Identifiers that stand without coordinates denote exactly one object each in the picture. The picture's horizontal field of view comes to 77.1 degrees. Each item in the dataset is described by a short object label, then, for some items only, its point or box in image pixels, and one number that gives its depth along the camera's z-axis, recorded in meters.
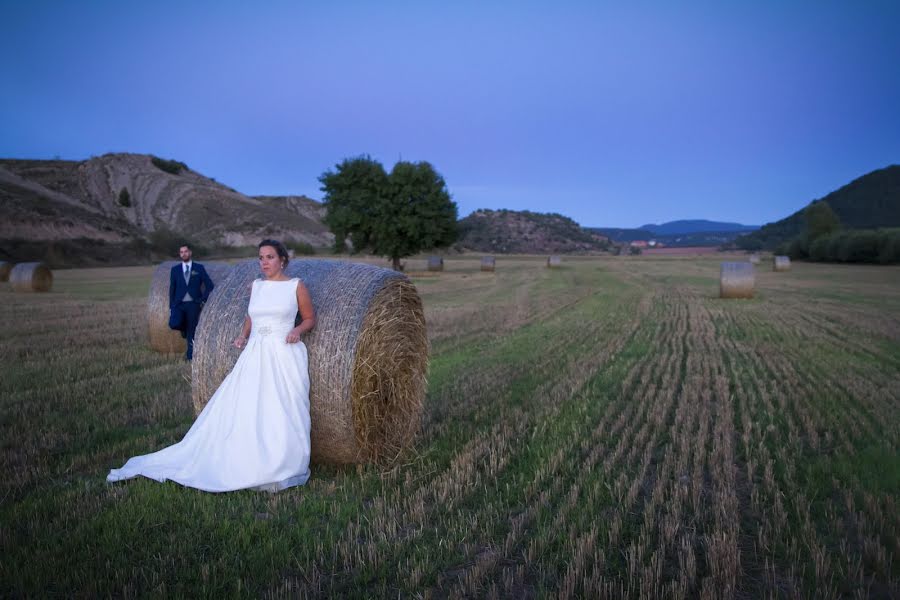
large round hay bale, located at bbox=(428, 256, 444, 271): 36.83
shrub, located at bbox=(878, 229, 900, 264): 40.28
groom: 8.73
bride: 4.29
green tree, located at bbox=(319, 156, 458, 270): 33.28
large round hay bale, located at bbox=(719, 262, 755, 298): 19.22
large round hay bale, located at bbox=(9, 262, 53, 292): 19.69
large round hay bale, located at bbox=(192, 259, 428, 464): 4.71
